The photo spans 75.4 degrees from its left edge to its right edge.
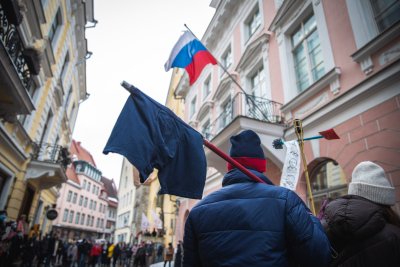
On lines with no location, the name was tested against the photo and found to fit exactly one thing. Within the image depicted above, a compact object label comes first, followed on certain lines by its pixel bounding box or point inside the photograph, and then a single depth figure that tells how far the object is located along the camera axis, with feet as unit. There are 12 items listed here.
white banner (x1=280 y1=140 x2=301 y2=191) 12.88
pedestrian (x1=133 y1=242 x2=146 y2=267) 56.34
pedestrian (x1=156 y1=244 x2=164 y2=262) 61.98
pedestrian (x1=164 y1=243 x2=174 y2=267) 48.07
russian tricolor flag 28.81
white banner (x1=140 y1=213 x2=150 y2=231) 62.41
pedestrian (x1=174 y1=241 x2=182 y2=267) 37.71
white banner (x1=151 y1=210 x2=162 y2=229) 55.96
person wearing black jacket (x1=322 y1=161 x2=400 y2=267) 5.60
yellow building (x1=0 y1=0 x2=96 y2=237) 23.97
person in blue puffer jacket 4.75
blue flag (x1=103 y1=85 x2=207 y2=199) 5.57
